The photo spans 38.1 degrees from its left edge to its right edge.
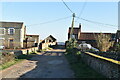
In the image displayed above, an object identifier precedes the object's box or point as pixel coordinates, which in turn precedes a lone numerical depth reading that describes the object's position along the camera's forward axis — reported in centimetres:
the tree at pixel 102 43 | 2550
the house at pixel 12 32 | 4209
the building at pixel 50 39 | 6588
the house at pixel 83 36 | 5078
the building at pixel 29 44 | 3847
